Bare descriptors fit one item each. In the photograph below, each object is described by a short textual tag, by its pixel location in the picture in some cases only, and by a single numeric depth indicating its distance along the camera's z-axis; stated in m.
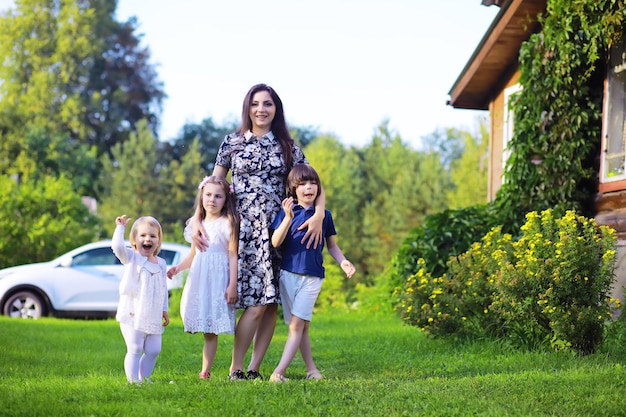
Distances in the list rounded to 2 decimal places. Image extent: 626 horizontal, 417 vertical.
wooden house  10.21
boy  6.39
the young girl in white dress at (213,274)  6.31
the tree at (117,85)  40.56
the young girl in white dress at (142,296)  5.98
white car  15.84
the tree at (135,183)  29.27
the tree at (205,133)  40.00
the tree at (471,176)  24.81
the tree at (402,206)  25.09
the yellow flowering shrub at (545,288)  7.55
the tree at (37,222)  20.78
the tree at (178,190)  30.12
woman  6.43
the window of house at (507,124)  12.81
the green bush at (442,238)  12.09
